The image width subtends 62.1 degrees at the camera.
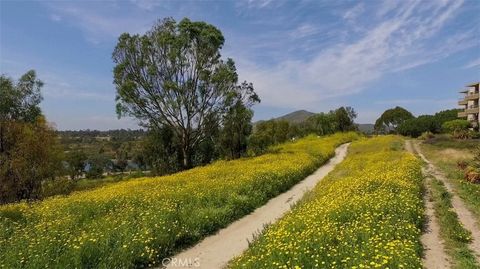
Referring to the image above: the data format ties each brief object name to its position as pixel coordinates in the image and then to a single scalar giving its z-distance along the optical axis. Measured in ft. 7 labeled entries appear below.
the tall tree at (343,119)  366.76
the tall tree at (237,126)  147.84
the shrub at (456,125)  246.23
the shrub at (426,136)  236.90
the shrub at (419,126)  318.65
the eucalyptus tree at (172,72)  134.21
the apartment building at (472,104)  291.13
